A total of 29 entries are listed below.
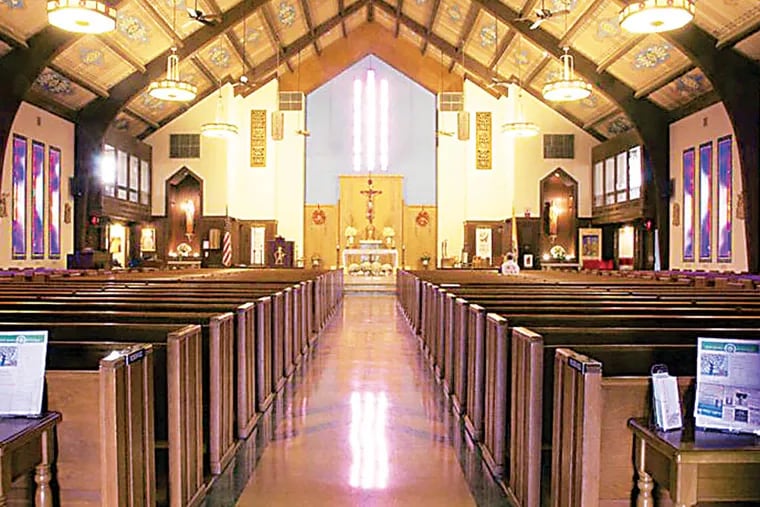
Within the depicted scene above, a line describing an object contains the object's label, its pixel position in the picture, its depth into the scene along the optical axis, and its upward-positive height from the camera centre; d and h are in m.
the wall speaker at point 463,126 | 20.86 +3.79
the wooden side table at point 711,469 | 1.80 -0.55
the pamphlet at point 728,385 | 1.97 -0.37
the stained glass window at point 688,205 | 14.83 +1.06
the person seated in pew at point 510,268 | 11.05 -0.21
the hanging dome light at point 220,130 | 15.41 +2.75
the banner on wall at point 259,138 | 21.36 +3.54
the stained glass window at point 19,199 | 13.19 +1.07
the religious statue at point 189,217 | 20.55 +1.11
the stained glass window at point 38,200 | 13.99 +1.10
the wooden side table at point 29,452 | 1.89 -0.57
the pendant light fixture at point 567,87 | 12.02 +2.89
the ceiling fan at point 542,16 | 11.00 +3.75
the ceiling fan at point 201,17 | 11.49 +3.88
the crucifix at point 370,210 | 22.50 +1.42
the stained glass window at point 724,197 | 13.16 +1.08
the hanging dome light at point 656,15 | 7.81 +2.73
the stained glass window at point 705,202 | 14.02 +1.06
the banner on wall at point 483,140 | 21.47 +3.48
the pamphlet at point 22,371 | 2.17 -0.36
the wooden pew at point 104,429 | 2.26 -0.58
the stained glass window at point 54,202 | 14.73 +1.12
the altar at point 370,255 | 20.64 +0.00
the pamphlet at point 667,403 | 2.02 -0.43
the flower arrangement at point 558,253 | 20.22 +0.05
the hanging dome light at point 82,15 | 7.72 +2.69
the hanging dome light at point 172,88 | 11.89 +2.89
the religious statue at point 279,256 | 20.08 -0.04
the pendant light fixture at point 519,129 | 15.91 +2.85
